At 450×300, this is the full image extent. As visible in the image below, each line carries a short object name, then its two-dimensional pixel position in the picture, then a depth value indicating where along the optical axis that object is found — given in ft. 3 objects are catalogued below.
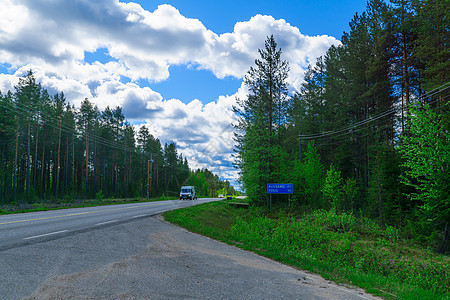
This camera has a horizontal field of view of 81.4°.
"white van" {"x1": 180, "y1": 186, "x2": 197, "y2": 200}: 157.79
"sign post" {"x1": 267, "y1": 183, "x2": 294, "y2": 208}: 90.27
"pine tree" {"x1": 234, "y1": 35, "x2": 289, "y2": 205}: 94.99
